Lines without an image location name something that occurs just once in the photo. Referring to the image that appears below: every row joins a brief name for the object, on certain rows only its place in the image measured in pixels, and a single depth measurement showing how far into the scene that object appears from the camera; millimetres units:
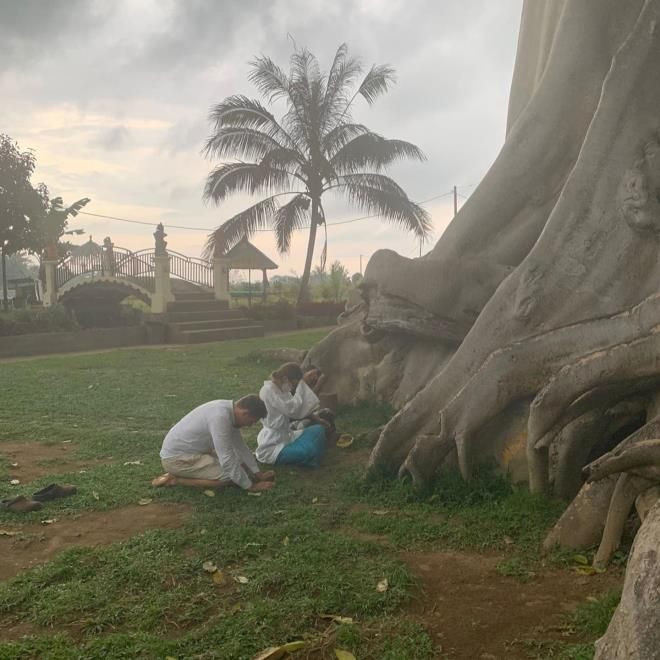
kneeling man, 5586
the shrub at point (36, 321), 17625
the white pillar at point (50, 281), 23469
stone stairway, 20078
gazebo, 27875
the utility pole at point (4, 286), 22228
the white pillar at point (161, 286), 22203
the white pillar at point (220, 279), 24531
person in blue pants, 6406
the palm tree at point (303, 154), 23469
